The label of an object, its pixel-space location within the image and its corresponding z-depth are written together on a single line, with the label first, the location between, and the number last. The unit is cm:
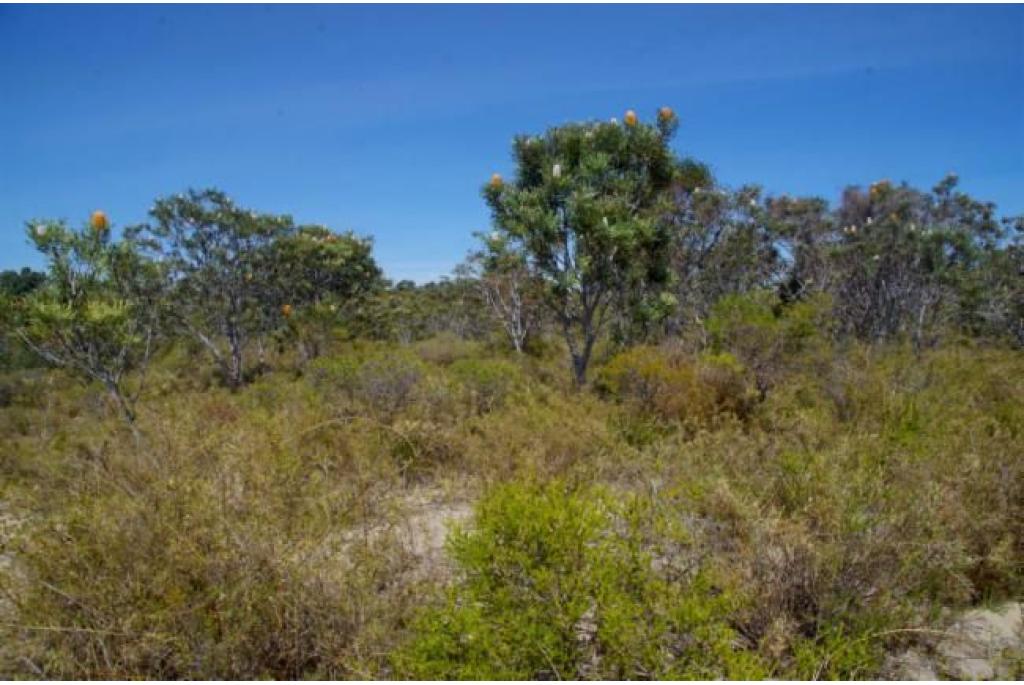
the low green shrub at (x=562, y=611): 225
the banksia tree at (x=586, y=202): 723
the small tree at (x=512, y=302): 1191
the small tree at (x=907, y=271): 1320
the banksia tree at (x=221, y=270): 1084
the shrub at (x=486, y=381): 670
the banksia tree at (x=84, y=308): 588
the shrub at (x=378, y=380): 637
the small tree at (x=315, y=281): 1251
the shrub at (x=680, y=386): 619
